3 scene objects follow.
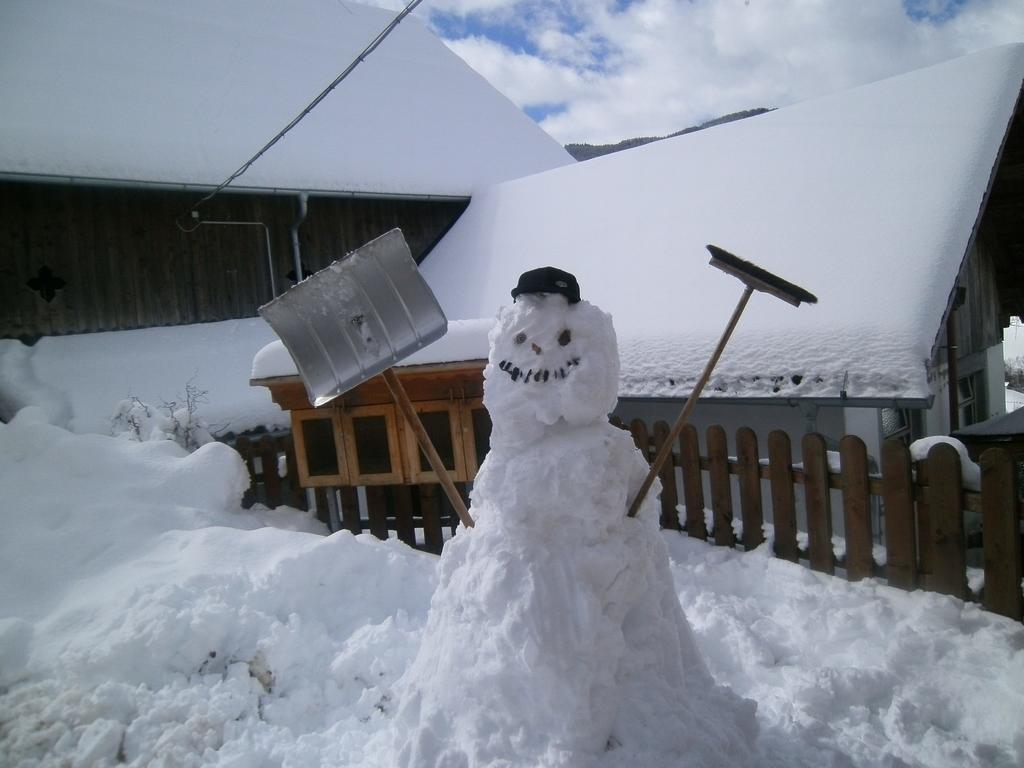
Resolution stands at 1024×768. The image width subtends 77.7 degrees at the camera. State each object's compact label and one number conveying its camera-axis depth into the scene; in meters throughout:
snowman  2.32
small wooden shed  5.35
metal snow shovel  2.97
